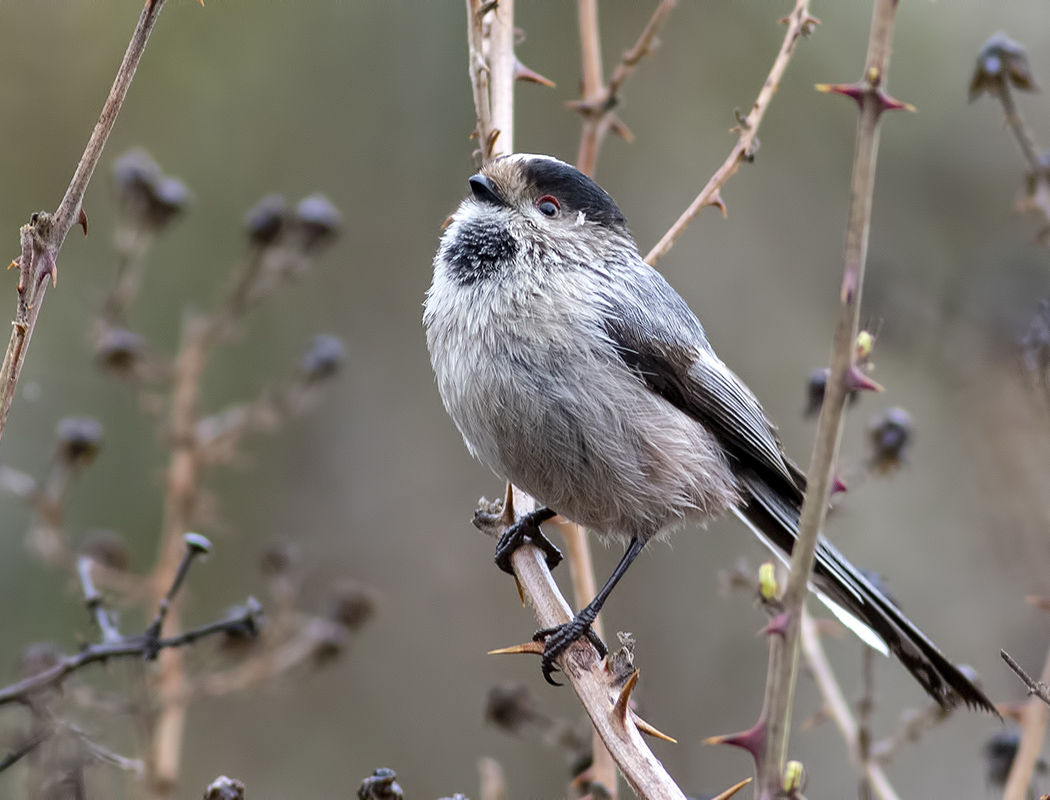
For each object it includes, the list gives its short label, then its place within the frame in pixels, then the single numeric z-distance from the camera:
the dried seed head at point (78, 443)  6.54
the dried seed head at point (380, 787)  4.00
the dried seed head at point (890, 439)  6.58
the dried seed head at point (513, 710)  6.48
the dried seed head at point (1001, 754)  5.62
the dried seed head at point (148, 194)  7.15
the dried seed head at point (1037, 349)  5.59
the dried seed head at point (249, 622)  4.64
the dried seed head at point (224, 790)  3.93
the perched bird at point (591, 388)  6.32
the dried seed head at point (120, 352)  6.79
